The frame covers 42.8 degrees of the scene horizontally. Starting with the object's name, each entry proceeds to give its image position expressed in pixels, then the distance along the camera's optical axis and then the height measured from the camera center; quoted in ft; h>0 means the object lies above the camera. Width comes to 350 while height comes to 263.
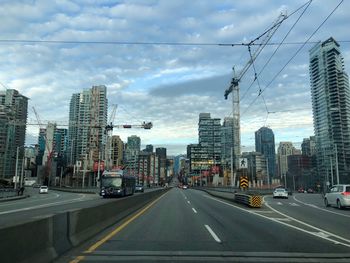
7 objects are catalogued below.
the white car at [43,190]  280.63 +1.45
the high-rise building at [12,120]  295.07 +48.38
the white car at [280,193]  176.45 +0.18
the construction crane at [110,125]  302.82 +49.16
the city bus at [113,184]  166.20 +3.30
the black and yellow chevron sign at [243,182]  139.44 +3.50
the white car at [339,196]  103.09 -0.52
